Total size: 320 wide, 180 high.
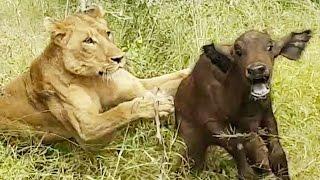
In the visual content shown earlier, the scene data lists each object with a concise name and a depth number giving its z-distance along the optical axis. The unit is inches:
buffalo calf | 290.2
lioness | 316.4
